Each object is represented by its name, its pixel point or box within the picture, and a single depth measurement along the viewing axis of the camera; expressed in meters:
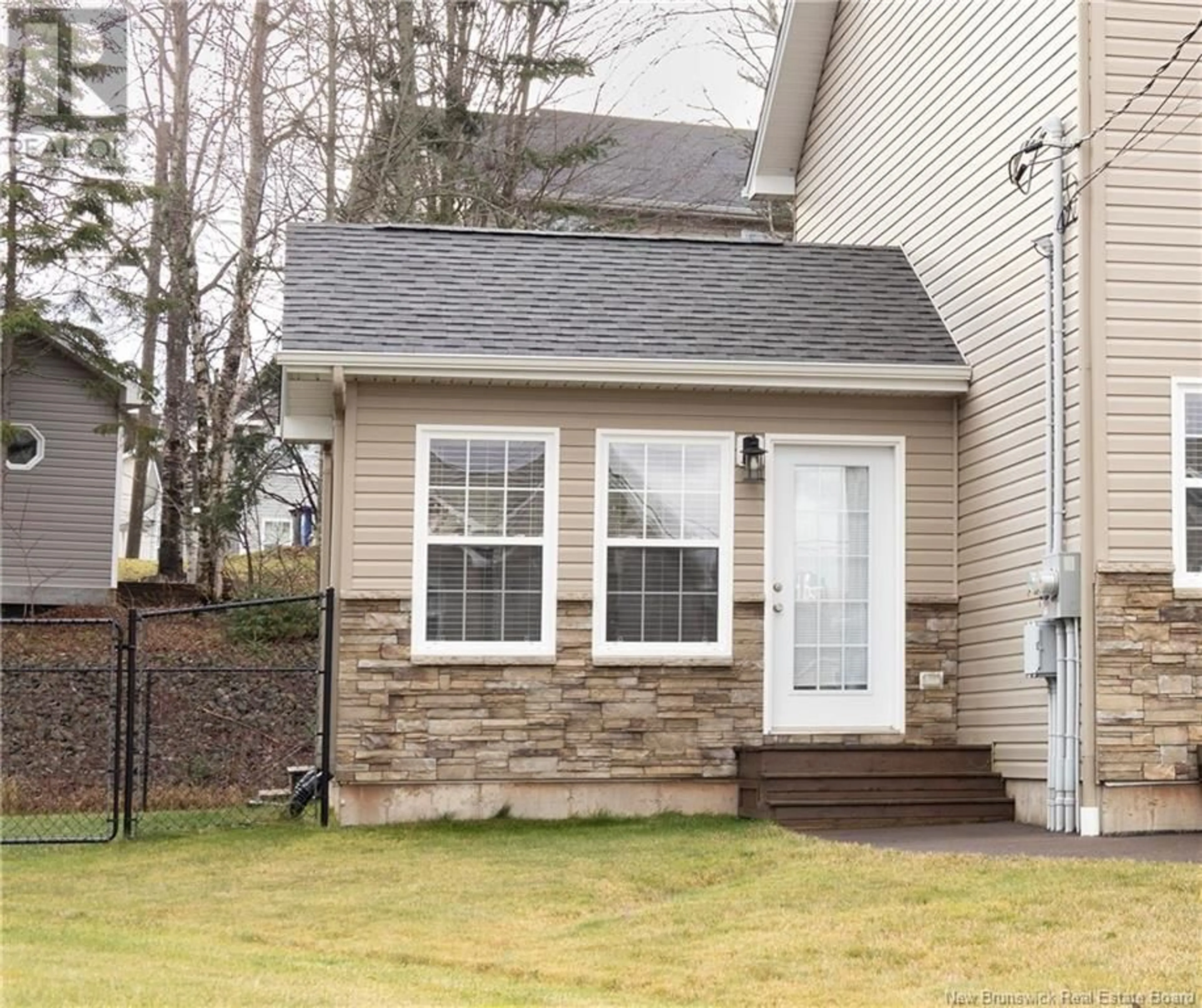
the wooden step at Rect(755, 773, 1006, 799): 10.35
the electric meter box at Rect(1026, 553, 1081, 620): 9.47
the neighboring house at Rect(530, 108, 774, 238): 24.95
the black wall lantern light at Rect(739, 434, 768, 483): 11.00
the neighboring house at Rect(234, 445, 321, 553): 21.98
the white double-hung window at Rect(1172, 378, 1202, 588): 9.59
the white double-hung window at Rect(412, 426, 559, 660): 10.76
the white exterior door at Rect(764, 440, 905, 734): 11.06
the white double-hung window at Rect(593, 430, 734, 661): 10.91
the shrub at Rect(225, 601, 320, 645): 20.28
